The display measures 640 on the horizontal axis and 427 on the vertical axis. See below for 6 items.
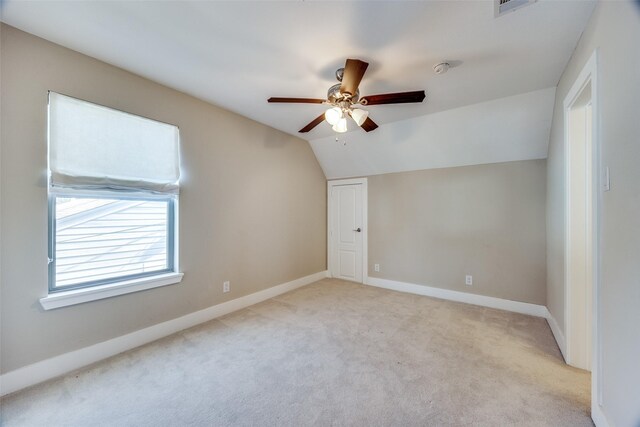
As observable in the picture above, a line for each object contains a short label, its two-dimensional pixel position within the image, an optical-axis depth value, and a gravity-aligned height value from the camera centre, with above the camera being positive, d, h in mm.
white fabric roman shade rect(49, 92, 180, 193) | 1906 +575
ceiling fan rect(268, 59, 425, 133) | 1836 +942
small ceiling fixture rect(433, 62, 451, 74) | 2045 +1245
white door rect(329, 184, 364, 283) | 4434 -333
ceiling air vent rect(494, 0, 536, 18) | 1452 +1255
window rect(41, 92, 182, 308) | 1925 +133
